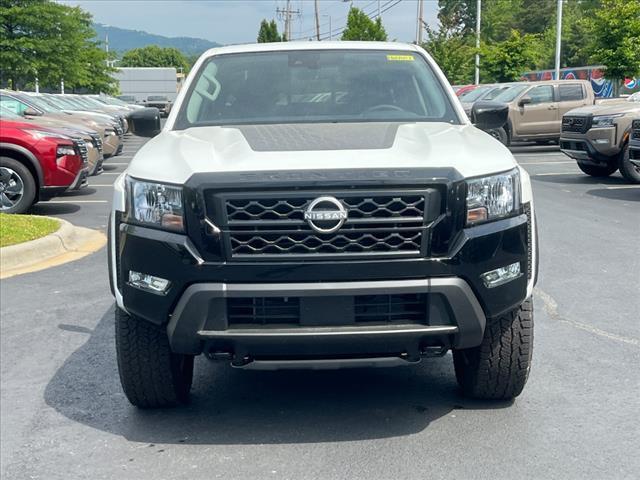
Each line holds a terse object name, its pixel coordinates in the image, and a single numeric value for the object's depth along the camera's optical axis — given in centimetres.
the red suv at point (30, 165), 1109
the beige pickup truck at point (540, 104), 2147
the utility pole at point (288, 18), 11275
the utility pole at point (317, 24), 8469
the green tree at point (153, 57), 16098
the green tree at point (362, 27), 6388
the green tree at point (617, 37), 2508
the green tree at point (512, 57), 3447
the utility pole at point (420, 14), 5952
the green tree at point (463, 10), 10110
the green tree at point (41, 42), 2850
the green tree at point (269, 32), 11412
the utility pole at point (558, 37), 3513
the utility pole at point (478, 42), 4298
